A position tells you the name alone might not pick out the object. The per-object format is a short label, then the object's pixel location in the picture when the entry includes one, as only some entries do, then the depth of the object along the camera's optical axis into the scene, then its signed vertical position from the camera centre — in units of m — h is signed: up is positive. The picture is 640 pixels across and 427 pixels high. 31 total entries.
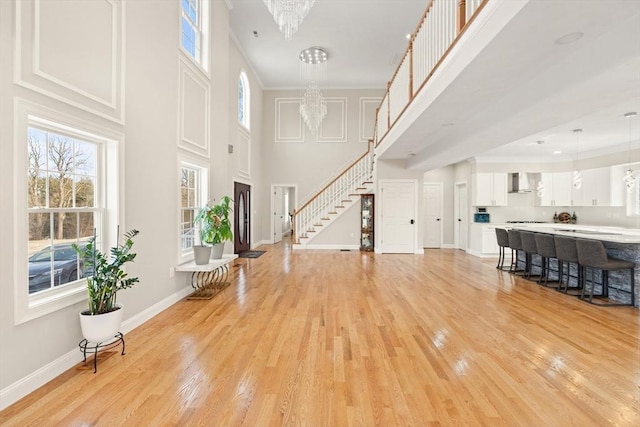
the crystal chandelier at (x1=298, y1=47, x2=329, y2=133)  8.13 +3.33
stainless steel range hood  8.27 +0.87
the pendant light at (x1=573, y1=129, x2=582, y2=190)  5.79 +0.79
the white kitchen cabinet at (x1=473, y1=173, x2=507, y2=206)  8.25 +0.63
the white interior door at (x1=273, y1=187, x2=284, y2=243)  10.69 -0.10
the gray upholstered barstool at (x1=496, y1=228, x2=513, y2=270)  6.19 -0.60
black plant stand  2.43 -1.23
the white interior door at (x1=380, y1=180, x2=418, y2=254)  8.43 -0.12
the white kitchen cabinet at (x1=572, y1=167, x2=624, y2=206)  7.05 +0.62
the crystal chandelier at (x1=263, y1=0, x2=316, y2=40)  3.47 +2.40
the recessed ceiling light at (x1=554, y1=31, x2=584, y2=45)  2.09 +1.27
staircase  9.01 +0.24
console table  4.17 -1.13
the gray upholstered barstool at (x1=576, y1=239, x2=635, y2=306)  4.00 -0.68
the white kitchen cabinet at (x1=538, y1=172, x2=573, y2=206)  8.16 +0.69
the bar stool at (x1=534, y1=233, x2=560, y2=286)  4.89 -0.64
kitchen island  4.00 -0.57
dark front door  7.81 -0.17
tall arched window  8.39 +3.27
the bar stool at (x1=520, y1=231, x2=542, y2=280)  5.34 -0.66
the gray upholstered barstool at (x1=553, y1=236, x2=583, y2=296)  4.46 -0.67
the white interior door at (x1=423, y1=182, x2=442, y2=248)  9.69 -0.10
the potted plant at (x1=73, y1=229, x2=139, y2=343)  2.41 -0.71
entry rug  7.90 -1.19
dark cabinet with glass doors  8.87 -0.31
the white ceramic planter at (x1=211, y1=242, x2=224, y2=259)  4.81 -0.65
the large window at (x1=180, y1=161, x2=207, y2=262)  4.41 +0.20
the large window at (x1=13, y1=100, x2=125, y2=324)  2.05 +0.08
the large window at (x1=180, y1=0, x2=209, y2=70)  4.59 +2.97
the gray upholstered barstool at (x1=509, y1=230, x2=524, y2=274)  5.75 -0.58
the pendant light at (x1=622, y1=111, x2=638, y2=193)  5.50 +0.61
